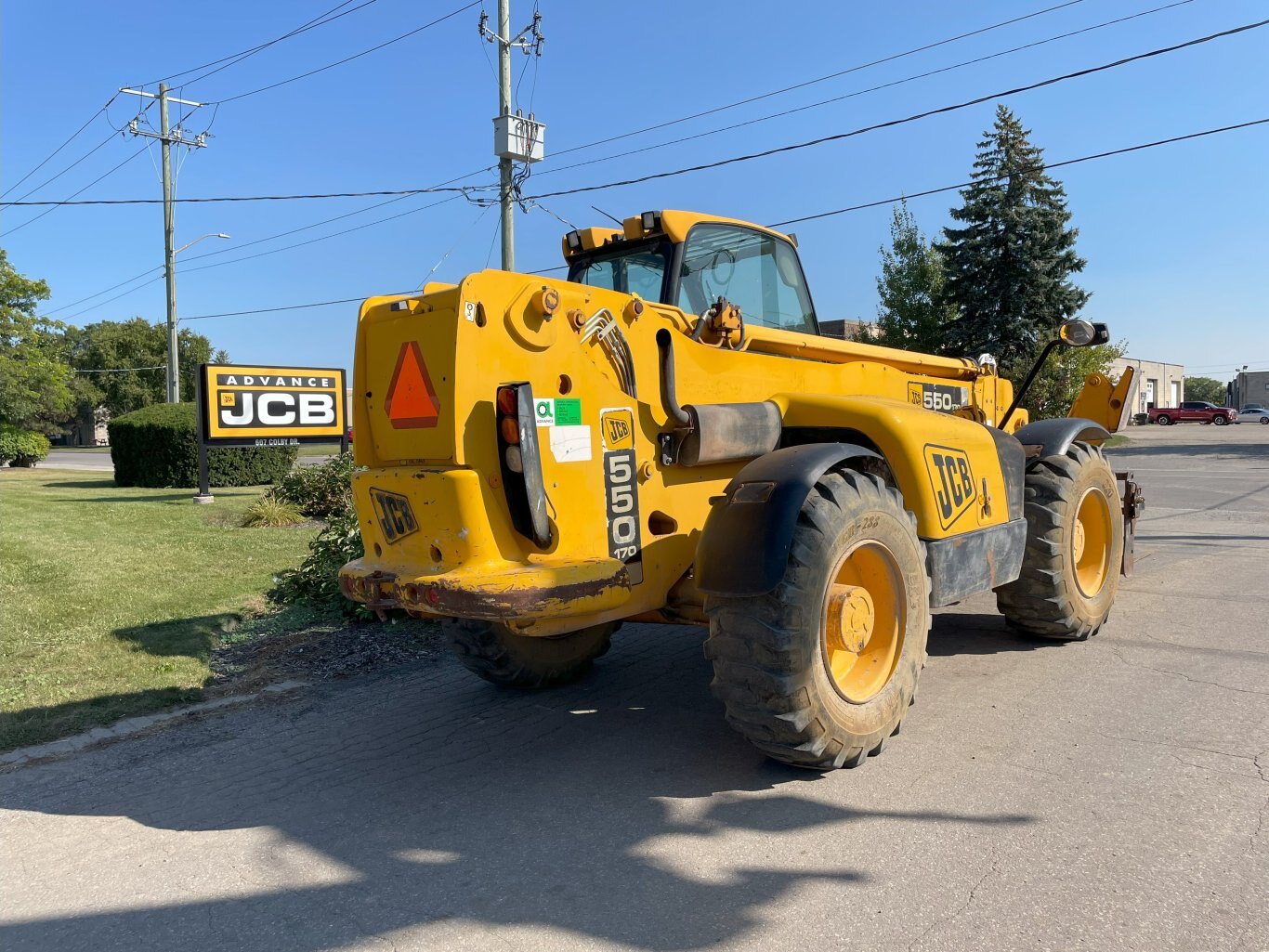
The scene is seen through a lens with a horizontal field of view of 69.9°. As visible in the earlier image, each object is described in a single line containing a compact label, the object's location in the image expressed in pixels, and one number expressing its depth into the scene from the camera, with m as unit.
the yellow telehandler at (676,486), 3.75
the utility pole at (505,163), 15.96
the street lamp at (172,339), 28.44
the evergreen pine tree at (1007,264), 33.81
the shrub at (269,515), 12.95
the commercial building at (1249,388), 89.69
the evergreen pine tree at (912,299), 35.16
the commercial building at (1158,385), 69.81
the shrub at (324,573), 7.81
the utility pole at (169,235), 28.52
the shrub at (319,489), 13.62
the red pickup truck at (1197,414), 56.09
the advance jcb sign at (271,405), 15.66
